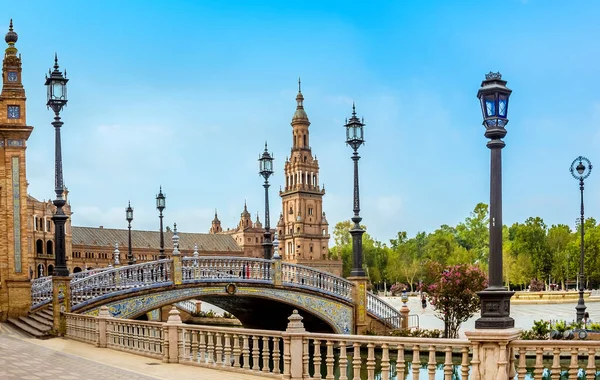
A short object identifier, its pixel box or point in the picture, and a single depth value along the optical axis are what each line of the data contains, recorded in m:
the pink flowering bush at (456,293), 26.08
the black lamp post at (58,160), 21.00
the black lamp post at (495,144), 10.95
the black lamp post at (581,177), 28.83
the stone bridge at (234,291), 23.75
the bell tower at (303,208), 126.19
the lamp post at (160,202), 34.12
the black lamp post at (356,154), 26.94
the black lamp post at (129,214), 36.15
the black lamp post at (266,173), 30.87
